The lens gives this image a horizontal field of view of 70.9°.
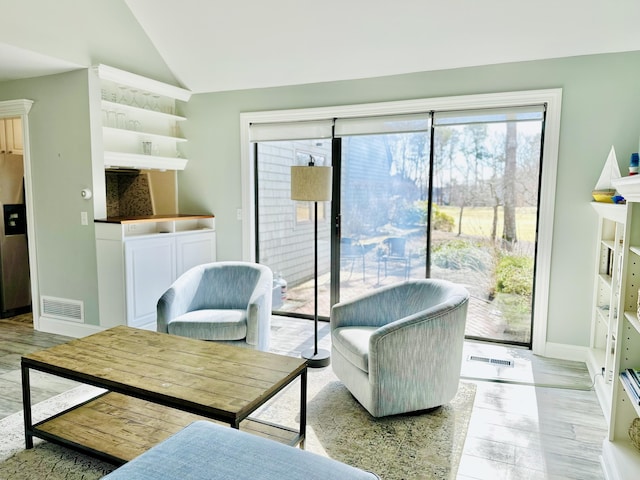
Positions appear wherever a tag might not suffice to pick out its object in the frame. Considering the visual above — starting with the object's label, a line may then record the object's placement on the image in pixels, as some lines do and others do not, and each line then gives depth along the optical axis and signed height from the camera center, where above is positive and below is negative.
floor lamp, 3.21 +0.10
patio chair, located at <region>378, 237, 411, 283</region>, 4.17 -0.54
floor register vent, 3.50 -1.29
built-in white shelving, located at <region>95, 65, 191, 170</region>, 4.06 +0.74
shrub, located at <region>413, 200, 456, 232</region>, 3.96 -0.18
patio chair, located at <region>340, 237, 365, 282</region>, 4.36 -0.53
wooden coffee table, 1.95 -0.85
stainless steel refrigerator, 4.60 -0.46
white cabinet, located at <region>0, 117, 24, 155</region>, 4.84 +0.62
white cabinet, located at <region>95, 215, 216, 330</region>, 3.80 -0.62
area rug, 2.15 -1.30
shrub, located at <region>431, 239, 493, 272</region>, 3.89 -0.51
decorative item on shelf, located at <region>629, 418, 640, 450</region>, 2.01 -1.05
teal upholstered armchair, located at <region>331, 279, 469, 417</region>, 2.49 -0.93
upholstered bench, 1.29 -0.80
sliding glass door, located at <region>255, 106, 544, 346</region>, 3.75 -0.09
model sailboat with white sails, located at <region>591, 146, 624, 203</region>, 3.13 +0.14
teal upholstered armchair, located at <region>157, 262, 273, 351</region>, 3.12 -0.83
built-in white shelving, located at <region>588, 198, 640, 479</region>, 1.98 -0.74
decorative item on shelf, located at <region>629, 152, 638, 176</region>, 2.88 +0.22
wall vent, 4.10 -1.06
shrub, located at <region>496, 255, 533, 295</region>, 3.77 -0.65
